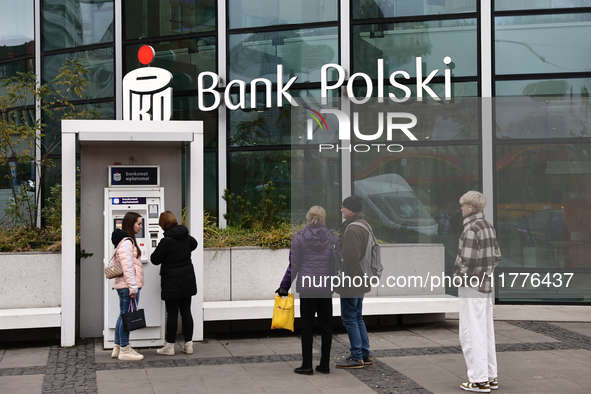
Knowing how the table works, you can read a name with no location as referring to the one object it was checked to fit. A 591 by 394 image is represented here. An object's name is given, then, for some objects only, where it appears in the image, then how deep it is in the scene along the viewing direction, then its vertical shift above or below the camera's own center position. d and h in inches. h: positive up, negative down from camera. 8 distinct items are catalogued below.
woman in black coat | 275.3 -27.2
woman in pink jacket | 270.7 -29.0
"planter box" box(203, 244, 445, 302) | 337.7 -34.2
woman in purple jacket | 244.8 -28.1
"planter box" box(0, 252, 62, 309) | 311.0 -36.2
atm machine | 294.2 -18.3
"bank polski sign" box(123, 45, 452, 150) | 436.5 +89.3
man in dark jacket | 248.7 -29.5
